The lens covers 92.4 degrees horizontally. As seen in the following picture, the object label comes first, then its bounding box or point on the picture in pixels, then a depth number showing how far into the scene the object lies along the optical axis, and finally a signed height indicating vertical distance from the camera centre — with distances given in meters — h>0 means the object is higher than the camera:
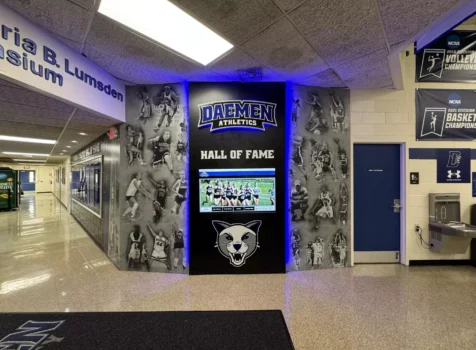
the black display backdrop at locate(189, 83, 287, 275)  3.48 +0.16
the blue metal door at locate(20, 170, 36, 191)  22.25 -0.47
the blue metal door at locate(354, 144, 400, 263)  3.99 -0.46
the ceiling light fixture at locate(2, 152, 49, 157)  8.83 +0.83
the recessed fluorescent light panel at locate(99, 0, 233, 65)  1.94 +1.45
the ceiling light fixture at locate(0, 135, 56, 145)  5.06 +0.86
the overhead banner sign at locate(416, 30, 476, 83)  3.93 +2.02
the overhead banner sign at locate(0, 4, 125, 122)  1.91 +1.11
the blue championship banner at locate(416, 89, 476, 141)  3.93 +1.06
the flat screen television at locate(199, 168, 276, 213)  3.48 -0.24
